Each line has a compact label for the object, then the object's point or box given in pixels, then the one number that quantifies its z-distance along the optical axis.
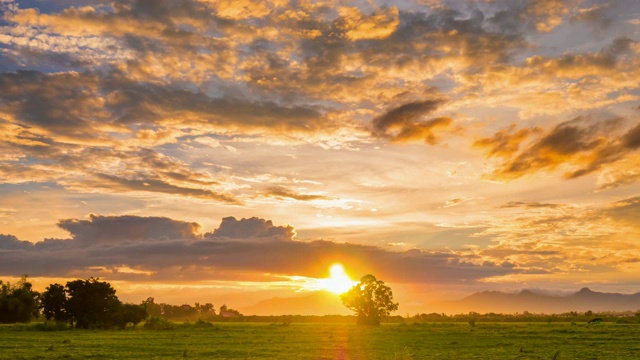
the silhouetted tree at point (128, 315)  101.94
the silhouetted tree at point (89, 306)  99.88
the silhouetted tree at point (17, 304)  113.44
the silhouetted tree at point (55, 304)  100.12
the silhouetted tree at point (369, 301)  129.25
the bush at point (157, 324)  100.38
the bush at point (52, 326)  89.76
